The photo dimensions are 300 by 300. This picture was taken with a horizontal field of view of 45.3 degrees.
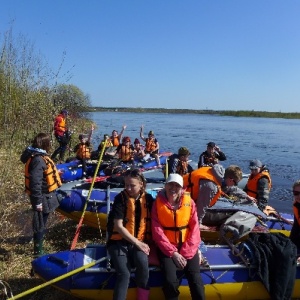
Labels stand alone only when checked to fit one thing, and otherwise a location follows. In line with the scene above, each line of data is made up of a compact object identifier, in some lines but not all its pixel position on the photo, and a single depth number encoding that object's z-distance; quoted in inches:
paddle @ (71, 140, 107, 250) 205.9
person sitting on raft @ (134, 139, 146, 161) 419.8
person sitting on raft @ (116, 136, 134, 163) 388.5
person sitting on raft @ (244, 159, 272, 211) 246.4
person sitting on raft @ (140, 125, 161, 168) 495.8
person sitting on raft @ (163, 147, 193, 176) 283.1
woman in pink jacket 132.6
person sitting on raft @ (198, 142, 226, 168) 329.1
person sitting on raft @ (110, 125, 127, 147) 490.3
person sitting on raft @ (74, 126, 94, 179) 361.4
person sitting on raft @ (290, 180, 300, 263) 160.3
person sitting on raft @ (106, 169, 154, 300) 132.2
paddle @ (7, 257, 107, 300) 131.9
